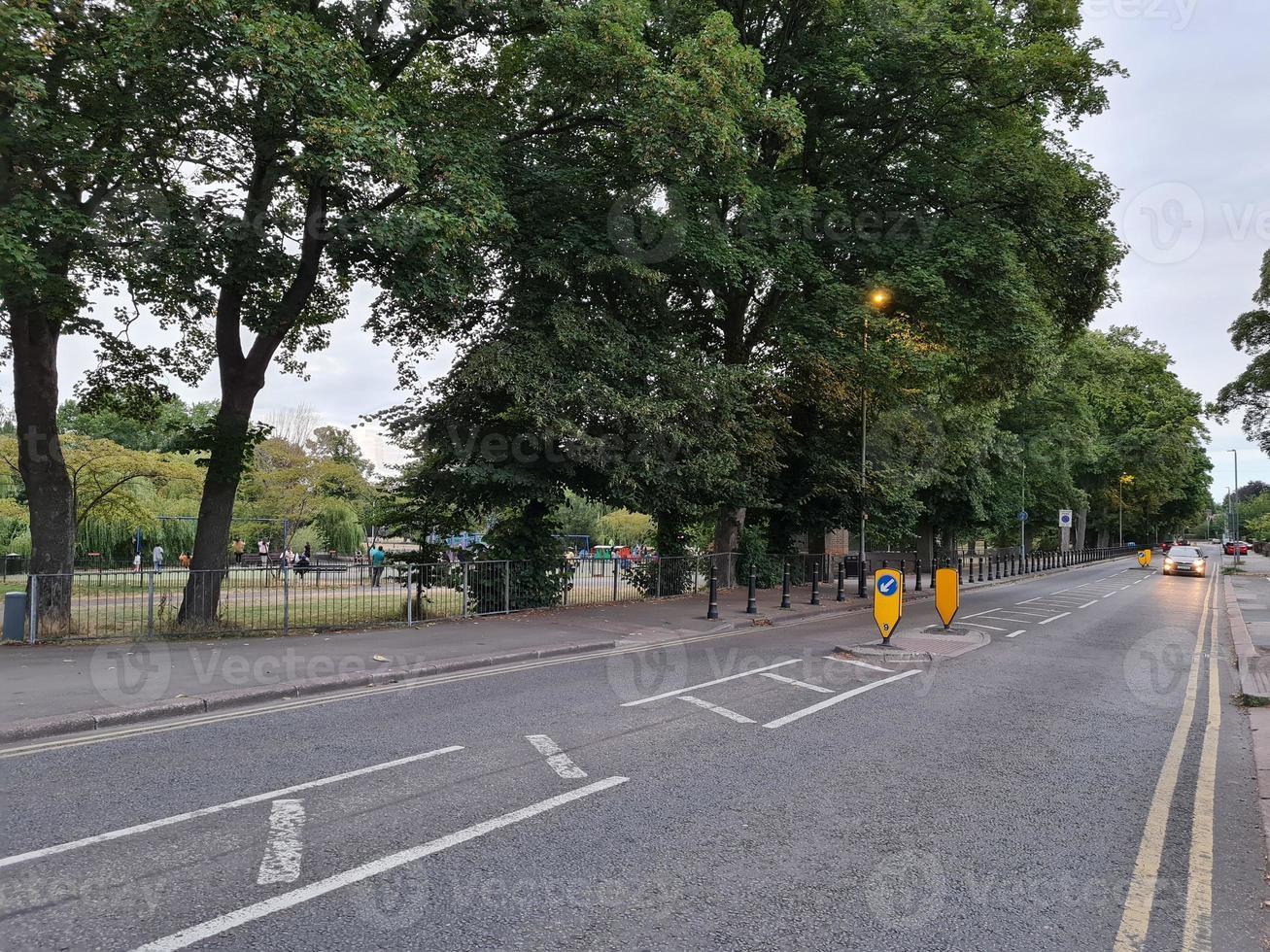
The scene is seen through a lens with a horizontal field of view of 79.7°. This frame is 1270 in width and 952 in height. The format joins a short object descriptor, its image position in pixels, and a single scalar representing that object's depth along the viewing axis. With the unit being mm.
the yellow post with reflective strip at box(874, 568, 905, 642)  11086
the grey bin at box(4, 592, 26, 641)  10758
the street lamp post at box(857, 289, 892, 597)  17066
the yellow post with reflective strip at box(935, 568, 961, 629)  13094
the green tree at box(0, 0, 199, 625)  8938
